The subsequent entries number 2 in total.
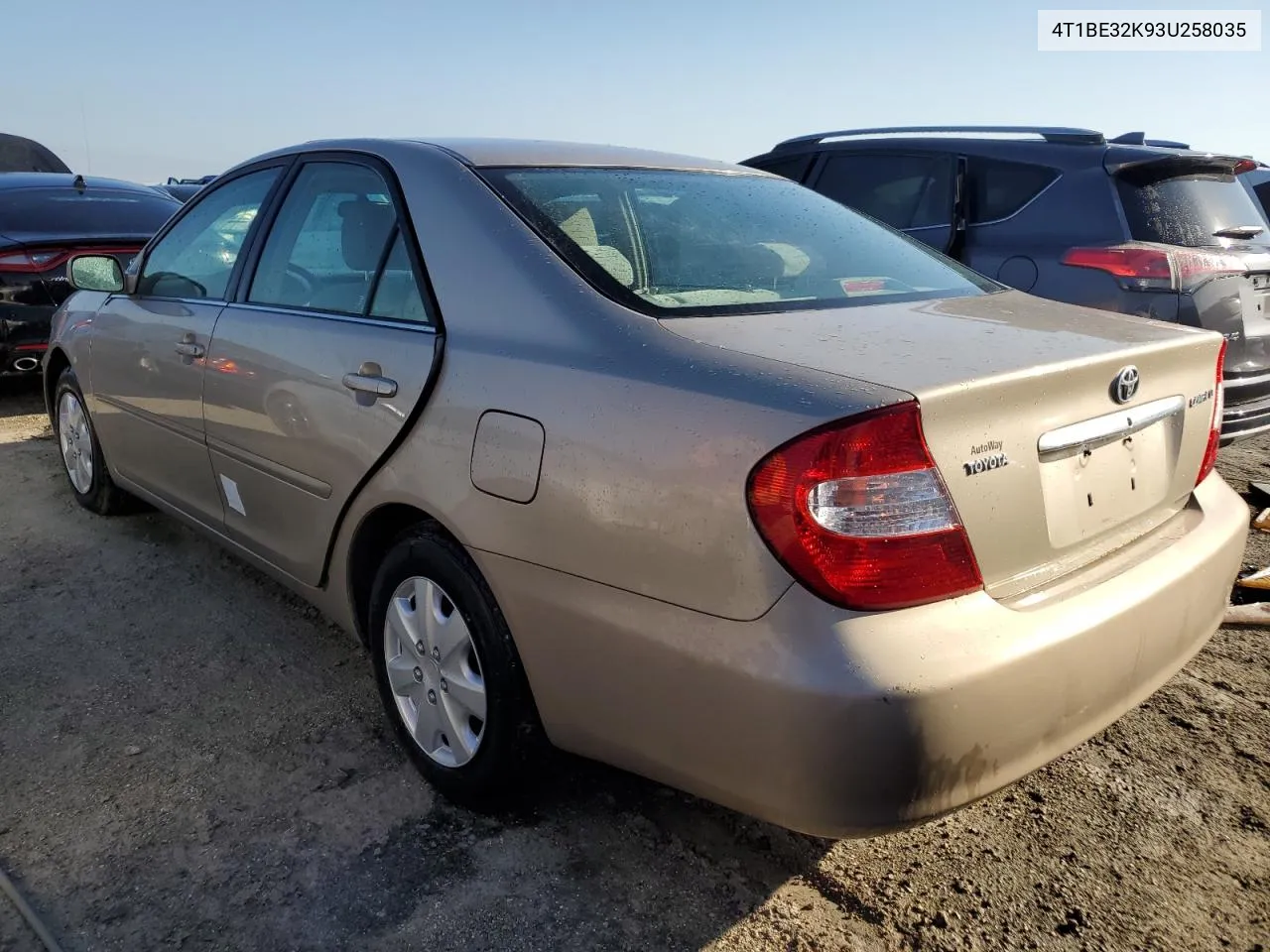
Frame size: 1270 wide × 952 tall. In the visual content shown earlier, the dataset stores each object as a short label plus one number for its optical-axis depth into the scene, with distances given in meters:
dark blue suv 4.10
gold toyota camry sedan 1.61
